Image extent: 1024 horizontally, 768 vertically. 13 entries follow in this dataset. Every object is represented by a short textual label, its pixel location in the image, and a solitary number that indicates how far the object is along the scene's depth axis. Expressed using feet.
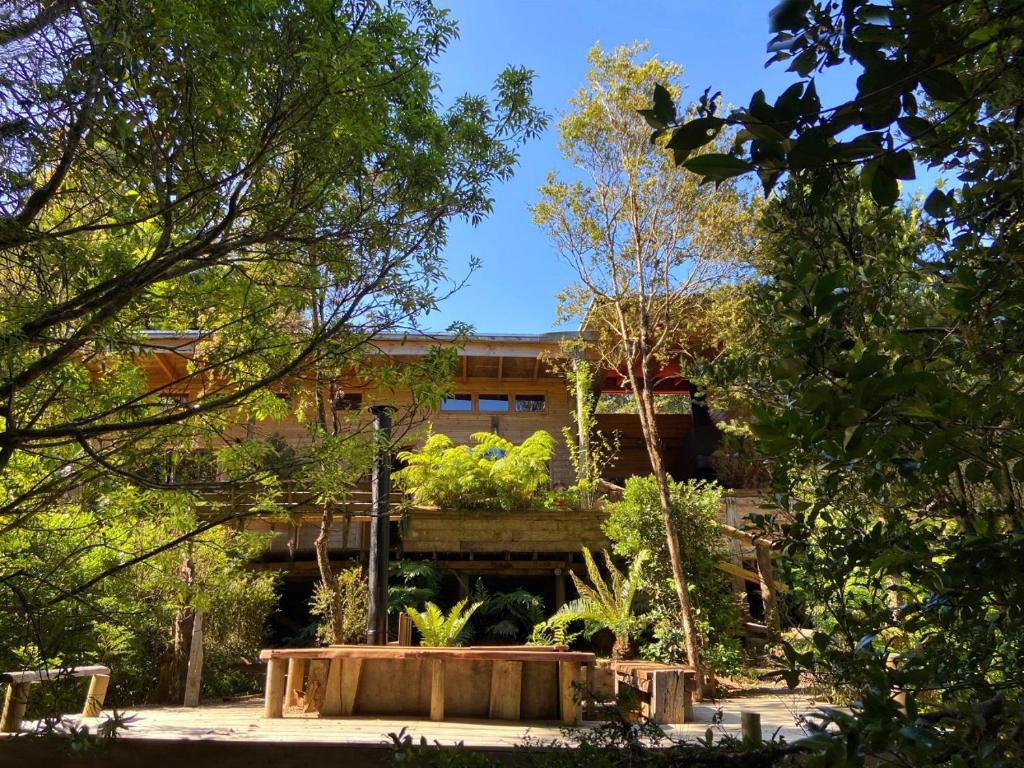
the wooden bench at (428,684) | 22.71
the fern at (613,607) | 35.24
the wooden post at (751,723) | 11.18
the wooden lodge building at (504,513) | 42.04
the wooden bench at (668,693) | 21.90
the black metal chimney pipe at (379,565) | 26.68
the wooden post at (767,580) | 35.53
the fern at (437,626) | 31.50
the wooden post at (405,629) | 32.04
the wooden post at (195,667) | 30.50
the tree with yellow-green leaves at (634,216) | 36.37
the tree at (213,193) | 8.71
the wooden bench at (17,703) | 15.85
